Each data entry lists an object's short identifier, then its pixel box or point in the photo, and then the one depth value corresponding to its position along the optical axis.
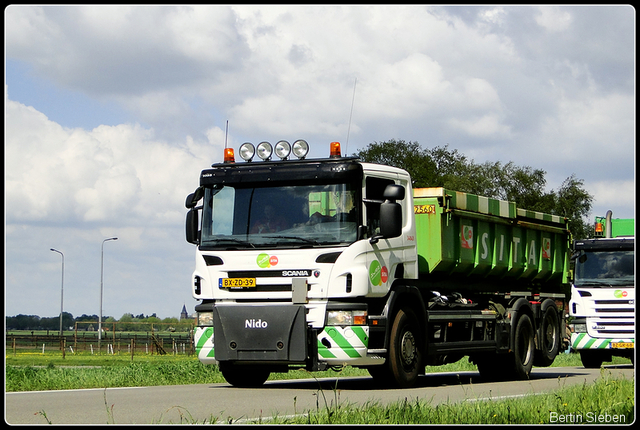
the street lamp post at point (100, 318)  58.05
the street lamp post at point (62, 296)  62.94
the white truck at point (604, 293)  21.16
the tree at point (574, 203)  64.88
